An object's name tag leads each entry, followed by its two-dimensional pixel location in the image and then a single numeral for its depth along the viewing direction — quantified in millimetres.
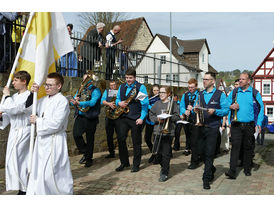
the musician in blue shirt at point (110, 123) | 8297
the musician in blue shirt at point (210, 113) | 6141
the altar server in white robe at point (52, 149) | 4484
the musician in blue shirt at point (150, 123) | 9023
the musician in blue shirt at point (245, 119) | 6852
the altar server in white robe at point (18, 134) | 5129
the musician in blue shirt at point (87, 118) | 7691
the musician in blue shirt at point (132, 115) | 7172
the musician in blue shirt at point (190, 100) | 7962
